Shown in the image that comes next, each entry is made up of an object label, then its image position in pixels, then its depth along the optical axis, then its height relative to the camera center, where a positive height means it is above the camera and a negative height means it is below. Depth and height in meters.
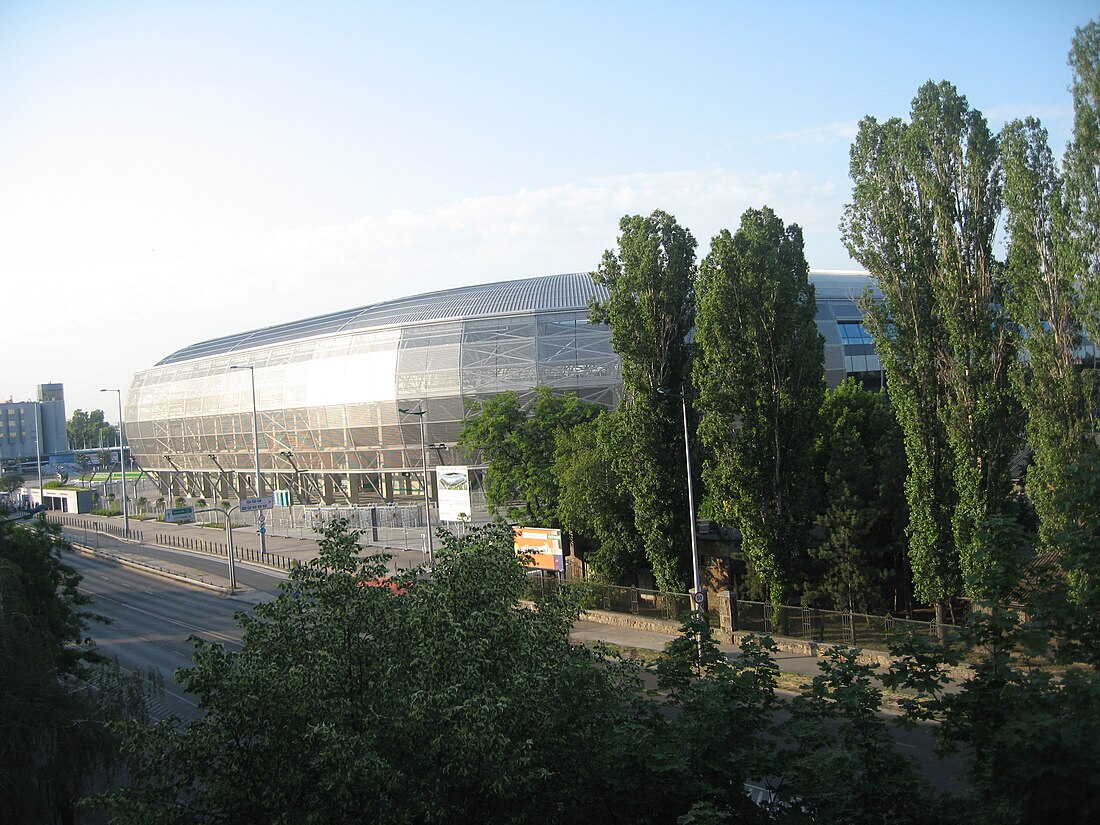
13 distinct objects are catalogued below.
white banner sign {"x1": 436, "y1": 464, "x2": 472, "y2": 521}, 47.25 -4.10
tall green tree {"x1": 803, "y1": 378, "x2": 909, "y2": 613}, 29.33 -4.25
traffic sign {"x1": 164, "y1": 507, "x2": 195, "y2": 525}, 81.31 -7.89
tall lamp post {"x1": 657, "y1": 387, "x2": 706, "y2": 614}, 30.27 -4.76
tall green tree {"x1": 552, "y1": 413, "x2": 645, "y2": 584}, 35.19 -4.03
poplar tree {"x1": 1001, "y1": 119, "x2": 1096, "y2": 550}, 24.72 +2.15
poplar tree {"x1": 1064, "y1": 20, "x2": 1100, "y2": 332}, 24.88 +6.54
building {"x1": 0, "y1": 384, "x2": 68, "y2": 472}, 175.62 +0.77
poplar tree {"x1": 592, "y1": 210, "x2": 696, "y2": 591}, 33.00 +1.77
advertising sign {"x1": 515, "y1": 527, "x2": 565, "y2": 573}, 38.28 -6.02
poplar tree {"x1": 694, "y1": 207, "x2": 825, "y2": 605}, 30.27 +0.29
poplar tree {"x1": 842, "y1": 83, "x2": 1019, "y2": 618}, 26.38 +2.35
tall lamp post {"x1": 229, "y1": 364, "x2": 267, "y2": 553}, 58.34 -7.47
